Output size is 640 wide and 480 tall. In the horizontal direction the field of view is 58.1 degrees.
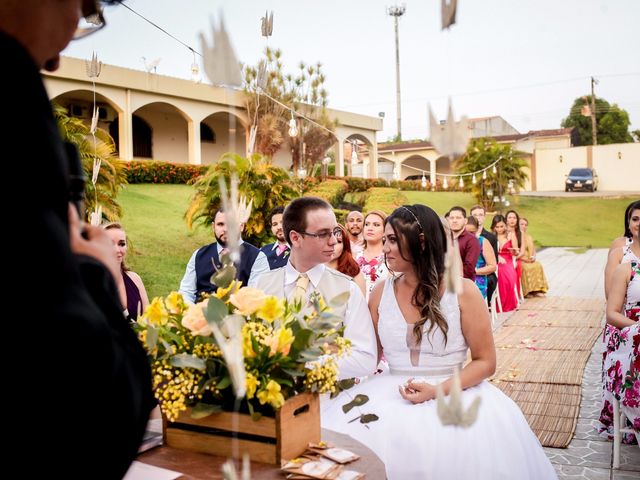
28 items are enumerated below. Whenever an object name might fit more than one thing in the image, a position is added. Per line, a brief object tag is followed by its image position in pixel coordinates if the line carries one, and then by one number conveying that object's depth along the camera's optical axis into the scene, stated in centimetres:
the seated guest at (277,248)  612
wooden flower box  174
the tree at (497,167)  2330
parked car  3694
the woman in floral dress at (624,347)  393
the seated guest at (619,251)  494
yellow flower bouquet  169
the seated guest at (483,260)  907
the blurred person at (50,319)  63
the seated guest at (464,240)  752
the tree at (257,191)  766
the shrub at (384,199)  1705
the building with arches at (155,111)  1892
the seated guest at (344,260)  519
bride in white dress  244
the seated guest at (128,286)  442
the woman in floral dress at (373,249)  582
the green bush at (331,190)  1736
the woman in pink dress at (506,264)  1079
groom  323
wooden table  170
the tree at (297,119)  1838
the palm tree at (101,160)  668
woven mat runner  507
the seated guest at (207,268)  527
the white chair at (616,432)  411
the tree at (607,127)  5400
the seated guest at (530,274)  1200
